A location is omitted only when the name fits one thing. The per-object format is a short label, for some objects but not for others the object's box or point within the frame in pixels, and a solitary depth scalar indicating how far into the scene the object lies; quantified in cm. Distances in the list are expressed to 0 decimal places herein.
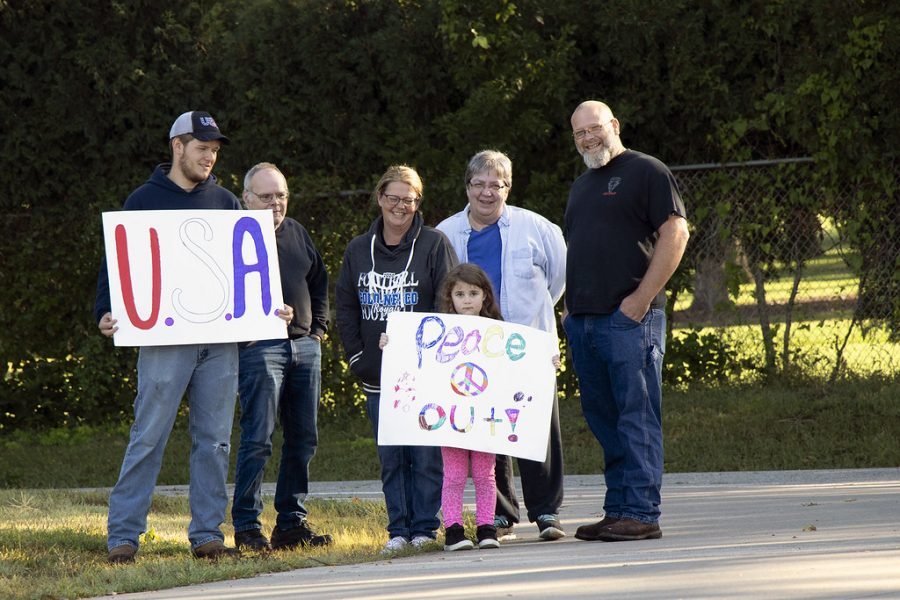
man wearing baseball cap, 1333
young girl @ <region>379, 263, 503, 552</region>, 1341
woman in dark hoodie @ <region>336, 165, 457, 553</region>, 1385
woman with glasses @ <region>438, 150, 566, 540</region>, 1428
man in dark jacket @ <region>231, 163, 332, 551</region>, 1432
